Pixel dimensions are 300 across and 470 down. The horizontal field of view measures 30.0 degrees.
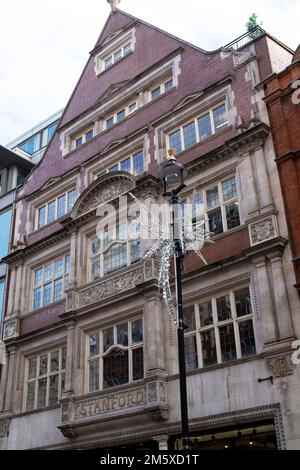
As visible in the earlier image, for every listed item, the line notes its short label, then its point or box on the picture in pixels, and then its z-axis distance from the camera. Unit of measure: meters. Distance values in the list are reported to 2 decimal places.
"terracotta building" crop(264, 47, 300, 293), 16.92
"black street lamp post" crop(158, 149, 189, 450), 10.11
